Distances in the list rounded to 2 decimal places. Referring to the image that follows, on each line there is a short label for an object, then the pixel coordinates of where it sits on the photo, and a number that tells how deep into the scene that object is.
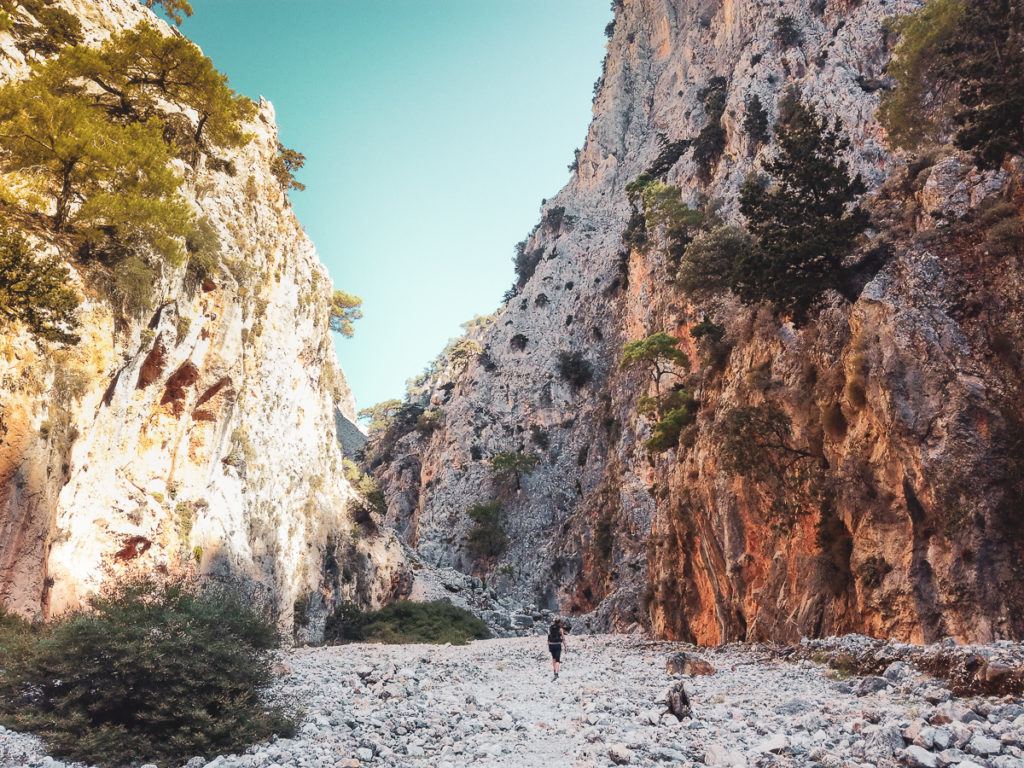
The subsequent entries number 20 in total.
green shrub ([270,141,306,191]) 34.53
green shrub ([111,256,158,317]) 17.31
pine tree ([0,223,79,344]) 13.61
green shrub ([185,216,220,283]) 22.30
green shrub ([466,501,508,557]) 59.81
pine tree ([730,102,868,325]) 17.54
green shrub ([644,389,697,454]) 27.88
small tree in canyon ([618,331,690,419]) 35.12
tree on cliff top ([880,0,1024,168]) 14.98
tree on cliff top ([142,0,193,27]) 28.56
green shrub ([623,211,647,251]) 55.75
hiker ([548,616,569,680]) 15.17
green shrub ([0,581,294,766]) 6.81
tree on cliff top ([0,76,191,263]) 16.23
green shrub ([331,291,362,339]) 52.84
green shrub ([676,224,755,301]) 27.97
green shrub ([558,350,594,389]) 65.88
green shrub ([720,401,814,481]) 19.14
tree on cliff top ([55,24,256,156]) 20.81
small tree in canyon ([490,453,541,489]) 62.41
